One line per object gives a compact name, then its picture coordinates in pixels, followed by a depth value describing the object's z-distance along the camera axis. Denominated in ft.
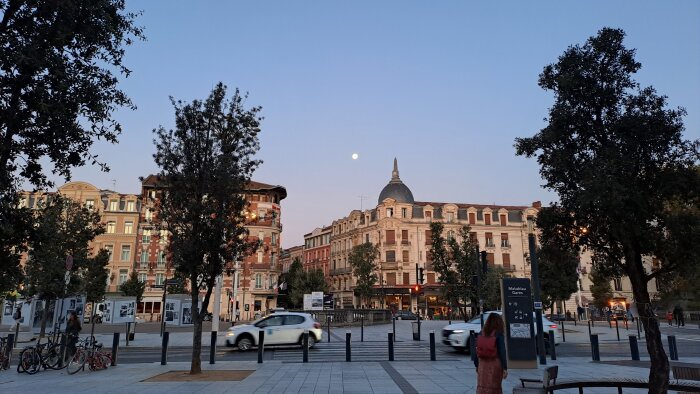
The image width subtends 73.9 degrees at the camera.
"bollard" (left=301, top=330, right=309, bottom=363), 51.83
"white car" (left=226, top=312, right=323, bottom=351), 68.28
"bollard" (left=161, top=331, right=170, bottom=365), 51.08
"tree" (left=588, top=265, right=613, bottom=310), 199.72
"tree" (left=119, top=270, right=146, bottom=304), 186.09
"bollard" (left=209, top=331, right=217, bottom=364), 52.34
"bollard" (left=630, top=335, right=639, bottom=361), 52.65
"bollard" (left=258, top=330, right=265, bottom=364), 51.67
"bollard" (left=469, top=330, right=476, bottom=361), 47.83
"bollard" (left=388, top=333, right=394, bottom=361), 52.71
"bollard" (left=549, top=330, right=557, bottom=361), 53.16
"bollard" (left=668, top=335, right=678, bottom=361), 54.29
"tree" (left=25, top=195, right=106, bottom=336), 95.66
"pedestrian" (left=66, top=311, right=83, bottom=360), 51.55
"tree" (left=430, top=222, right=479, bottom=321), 154.54
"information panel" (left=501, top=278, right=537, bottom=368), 46.90
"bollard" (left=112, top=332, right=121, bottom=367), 51.65
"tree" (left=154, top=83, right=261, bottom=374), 43.70
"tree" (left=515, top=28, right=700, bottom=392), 25.22
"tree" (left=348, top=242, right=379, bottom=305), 210.59
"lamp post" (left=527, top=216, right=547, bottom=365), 50.57
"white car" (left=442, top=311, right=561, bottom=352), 61.31
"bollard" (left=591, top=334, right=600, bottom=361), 51.80
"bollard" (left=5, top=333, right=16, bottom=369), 50.60
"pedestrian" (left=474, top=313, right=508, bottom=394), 22.71
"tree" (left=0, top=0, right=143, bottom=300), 26.53
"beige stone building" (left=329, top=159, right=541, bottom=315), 232.12
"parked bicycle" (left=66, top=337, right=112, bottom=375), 46.57
